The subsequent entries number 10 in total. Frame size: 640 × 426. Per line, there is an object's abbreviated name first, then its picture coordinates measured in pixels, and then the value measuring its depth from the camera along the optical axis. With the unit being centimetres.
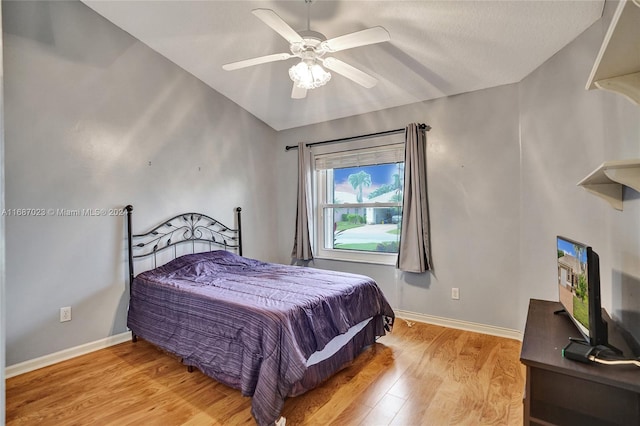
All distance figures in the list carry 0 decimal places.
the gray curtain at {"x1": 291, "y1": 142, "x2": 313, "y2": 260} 418
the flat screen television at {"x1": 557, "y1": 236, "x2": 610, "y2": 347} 126
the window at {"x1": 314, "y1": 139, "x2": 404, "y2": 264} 373
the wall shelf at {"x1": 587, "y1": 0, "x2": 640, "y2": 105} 85
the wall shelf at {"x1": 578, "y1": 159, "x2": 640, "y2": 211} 104
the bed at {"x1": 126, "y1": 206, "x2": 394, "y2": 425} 183
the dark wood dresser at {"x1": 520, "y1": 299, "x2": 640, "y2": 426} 117
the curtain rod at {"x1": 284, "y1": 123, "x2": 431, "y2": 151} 335
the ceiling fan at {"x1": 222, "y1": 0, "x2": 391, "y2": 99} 181
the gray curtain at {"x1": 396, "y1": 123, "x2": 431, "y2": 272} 333
